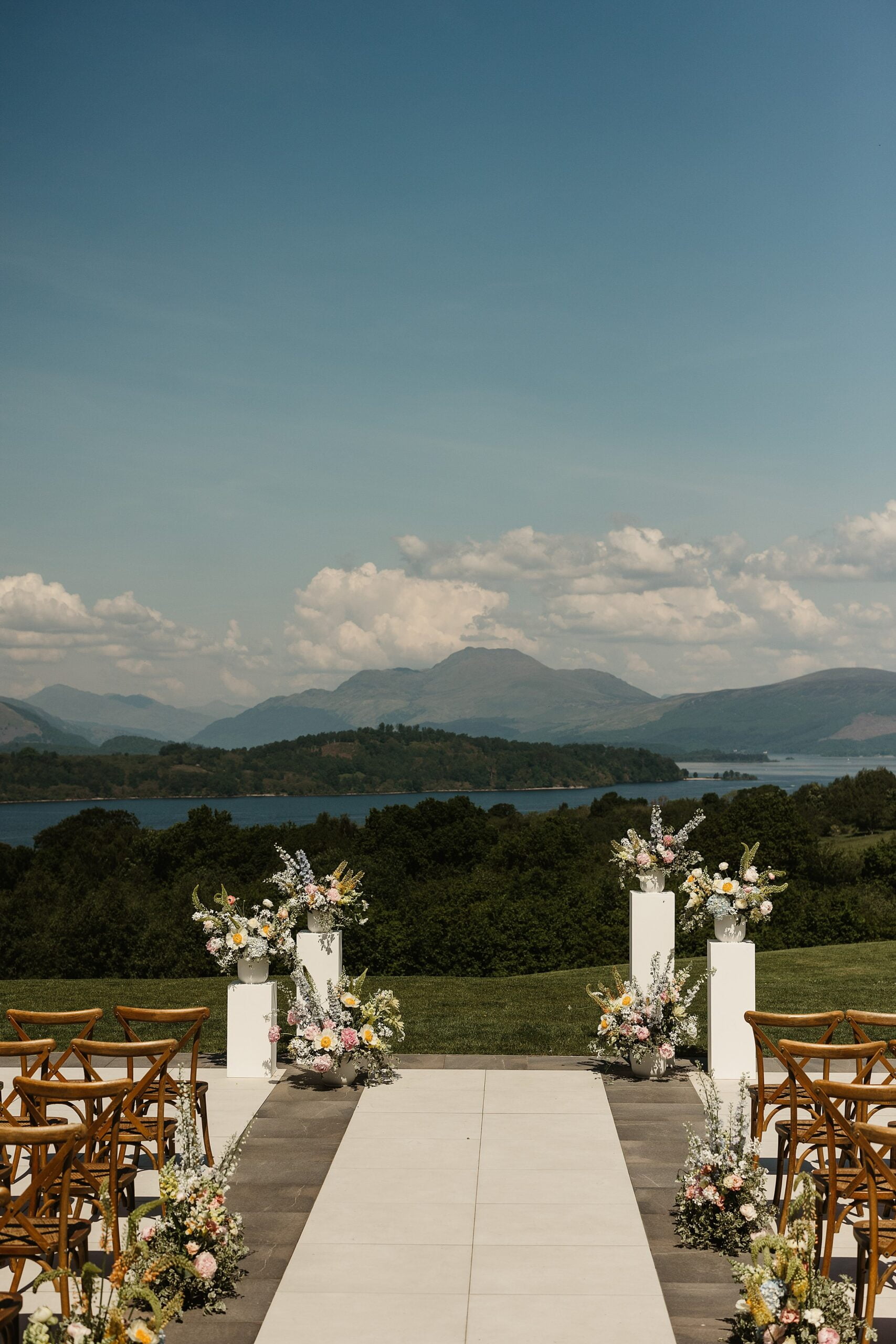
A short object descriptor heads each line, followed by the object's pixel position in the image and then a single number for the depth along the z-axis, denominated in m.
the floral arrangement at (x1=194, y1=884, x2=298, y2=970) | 8.37
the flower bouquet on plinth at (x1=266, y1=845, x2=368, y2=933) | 8.86
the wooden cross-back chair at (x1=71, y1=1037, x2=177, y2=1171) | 5.30
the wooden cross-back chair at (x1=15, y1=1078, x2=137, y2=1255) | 4.45
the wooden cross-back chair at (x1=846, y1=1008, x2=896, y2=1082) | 6.00
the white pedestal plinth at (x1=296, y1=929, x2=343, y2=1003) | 9.10
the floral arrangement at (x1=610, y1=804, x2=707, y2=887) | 9.02
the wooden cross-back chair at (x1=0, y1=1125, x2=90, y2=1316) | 3.95
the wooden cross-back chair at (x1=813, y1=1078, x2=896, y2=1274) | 4.37
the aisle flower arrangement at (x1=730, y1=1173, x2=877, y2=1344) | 3.71
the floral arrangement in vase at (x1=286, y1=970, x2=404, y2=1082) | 8.16
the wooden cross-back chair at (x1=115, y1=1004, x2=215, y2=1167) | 6.09
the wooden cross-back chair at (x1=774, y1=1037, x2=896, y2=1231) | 5.19
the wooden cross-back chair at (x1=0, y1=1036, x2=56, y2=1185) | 5.12
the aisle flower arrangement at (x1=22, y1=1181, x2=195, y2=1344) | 3.23
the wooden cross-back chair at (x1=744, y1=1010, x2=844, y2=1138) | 6.05
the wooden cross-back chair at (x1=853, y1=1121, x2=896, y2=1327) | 4.00
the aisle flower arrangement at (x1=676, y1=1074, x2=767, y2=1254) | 5.21
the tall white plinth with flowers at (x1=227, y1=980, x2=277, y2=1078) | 8.54
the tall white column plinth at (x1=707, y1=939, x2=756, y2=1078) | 8.40
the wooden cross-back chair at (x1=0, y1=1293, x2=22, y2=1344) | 3.61
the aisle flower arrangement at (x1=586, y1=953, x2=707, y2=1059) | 8.35
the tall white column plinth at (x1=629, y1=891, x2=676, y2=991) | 9.06
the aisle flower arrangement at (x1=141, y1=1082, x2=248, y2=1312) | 4.71
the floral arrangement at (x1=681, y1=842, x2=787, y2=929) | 8.41
